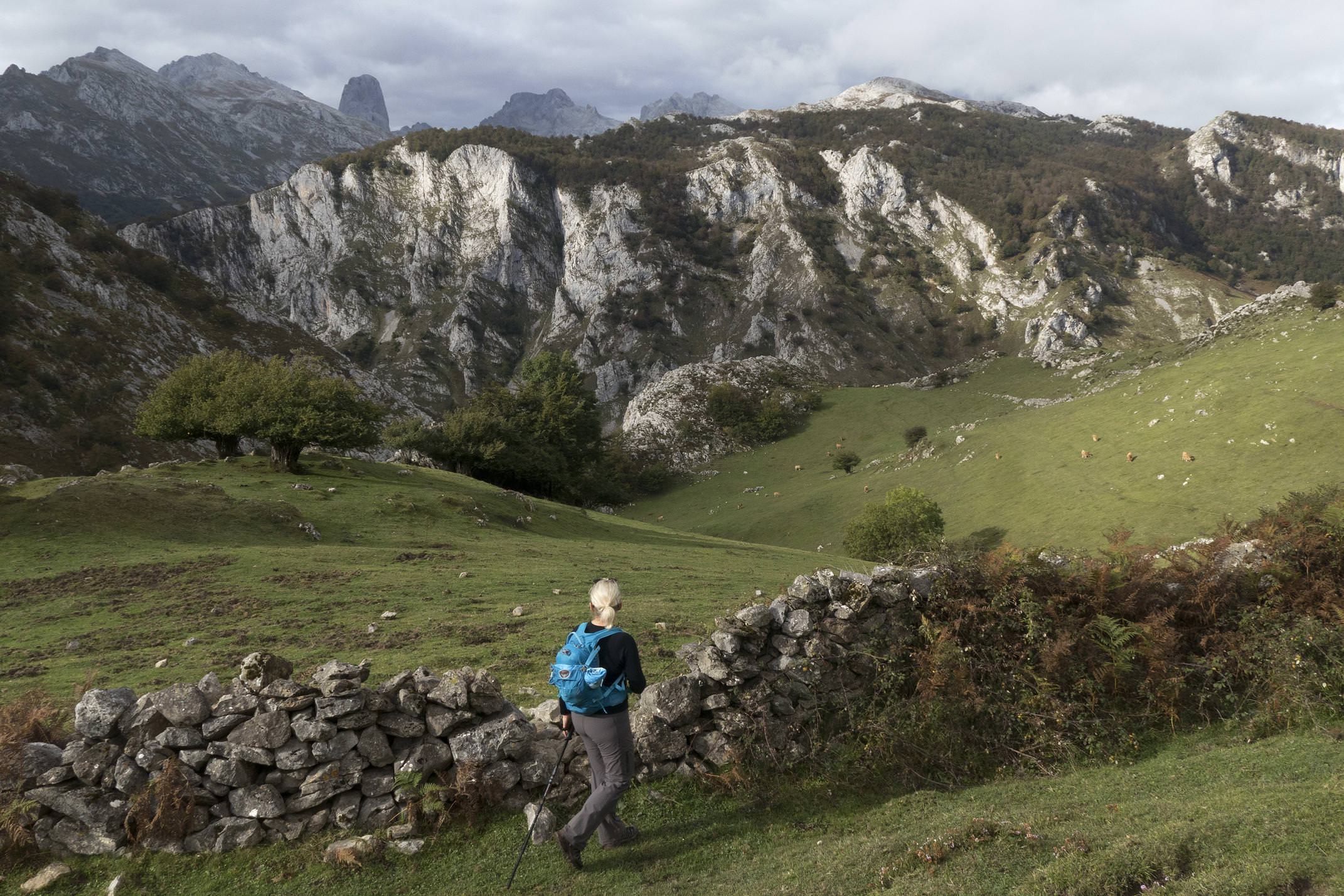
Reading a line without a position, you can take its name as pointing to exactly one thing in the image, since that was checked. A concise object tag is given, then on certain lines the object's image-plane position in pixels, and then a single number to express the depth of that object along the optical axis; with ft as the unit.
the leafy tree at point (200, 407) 122.62
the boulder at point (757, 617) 34.81
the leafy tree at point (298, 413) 119.14
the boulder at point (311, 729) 28.89
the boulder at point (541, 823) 28.94
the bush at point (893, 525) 132.26
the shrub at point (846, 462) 231.09
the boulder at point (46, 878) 25.89
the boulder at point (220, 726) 28.60
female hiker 26.84
